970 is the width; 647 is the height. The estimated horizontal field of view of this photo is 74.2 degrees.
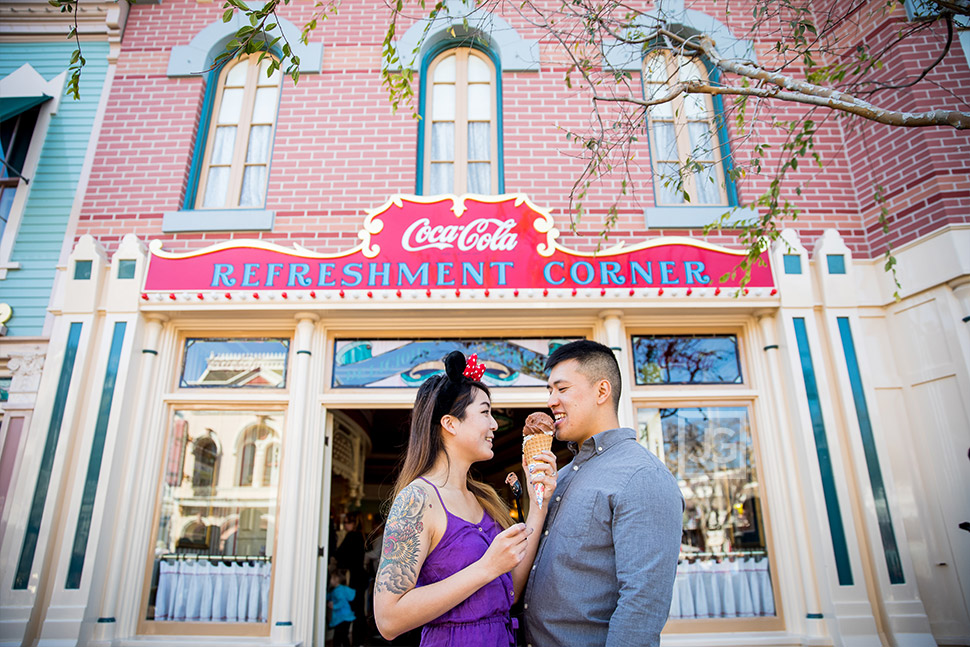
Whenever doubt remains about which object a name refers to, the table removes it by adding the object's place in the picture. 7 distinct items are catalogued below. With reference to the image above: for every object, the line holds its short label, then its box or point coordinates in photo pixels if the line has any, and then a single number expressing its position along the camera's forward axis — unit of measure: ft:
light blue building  20.98
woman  7.92
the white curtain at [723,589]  19.15
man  7.46
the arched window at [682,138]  23.99
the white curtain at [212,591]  19.13
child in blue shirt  25.30
